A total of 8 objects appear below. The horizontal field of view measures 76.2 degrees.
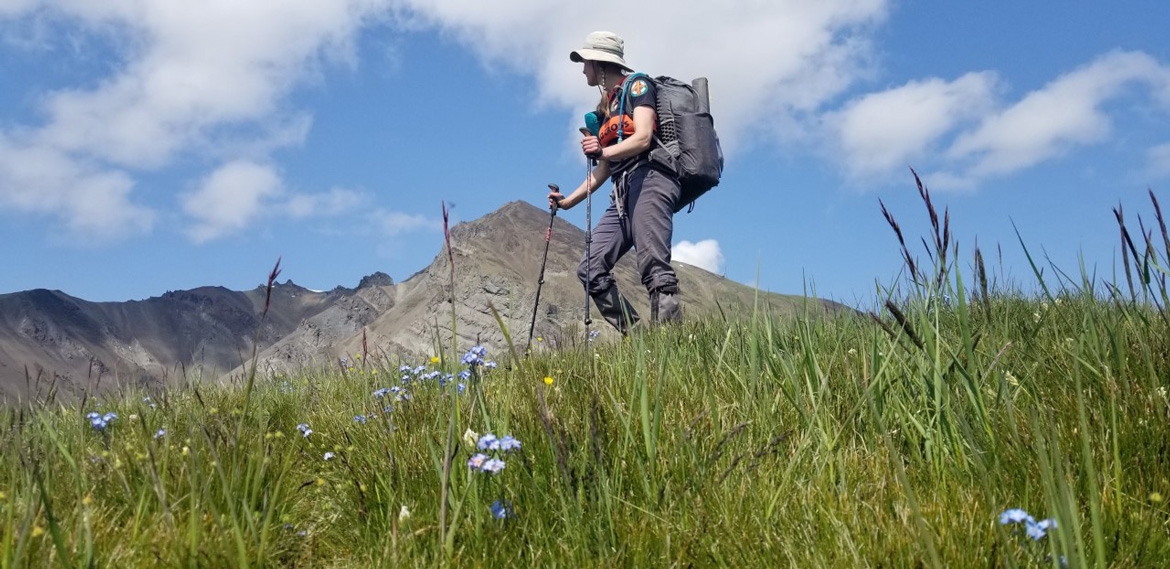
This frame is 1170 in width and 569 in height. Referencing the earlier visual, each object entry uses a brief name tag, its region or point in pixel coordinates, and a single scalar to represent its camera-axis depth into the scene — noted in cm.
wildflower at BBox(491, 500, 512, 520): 232
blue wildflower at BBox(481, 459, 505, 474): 231
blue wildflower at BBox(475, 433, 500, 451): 233
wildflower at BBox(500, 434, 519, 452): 233
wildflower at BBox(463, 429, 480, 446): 263
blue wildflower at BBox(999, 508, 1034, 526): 156
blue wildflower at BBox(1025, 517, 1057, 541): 152
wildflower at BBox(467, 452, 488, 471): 226
